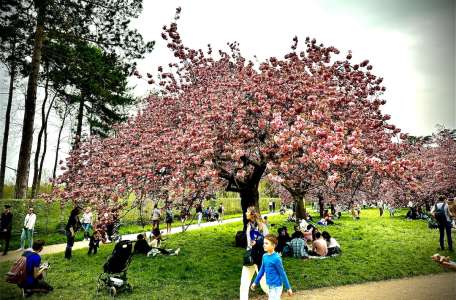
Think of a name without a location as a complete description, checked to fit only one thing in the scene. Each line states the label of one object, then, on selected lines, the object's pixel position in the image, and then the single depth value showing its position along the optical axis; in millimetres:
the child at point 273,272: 5812
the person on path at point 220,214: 29269
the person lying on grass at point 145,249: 13227
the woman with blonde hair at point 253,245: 7152
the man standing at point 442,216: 12875
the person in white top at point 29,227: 14750
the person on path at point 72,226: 12266
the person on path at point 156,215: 17234
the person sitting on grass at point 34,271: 8344
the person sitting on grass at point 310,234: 14148
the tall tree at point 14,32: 14758
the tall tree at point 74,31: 15359
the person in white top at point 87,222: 16328
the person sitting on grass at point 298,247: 12491
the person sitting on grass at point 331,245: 12861
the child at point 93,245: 13488
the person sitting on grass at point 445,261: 3597
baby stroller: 8709
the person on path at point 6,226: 14099
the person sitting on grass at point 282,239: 12781
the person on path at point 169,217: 20859
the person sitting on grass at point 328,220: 24131
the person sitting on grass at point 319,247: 12531
